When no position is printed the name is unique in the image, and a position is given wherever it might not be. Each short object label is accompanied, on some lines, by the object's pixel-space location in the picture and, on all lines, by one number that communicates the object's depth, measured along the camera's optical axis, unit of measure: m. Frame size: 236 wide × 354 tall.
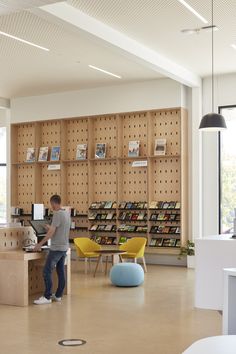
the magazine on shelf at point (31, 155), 15.39
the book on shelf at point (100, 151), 14.19
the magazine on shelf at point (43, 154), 15.18
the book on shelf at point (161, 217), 13.26
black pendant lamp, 9.36
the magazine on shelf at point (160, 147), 13.40
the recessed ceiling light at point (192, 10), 8.25
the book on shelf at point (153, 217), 13.39
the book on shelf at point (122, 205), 13.76
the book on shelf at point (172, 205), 13.15
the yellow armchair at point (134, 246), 12.09
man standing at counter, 8.53
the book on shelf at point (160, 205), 13.31
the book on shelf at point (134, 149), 13.75
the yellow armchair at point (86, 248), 11.86
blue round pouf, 9.98
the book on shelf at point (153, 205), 13.38
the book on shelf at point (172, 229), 13.21
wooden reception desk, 8.34
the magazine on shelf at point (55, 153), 14.98
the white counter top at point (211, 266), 8.05
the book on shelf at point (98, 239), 14.13
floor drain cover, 6.03
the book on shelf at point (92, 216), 14.15
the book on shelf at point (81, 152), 14.55
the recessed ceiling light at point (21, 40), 9.69
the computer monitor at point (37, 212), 9.25
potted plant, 12.96
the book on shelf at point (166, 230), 13.24
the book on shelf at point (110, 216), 13.95
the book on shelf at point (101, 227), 14.06
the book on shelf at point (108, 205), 13.95
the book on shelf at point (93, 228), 14.13
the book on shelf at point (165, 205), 13.22
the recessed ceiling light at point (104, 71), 12.10
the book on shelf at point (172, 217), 13.16
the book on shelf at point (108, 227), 13.98
